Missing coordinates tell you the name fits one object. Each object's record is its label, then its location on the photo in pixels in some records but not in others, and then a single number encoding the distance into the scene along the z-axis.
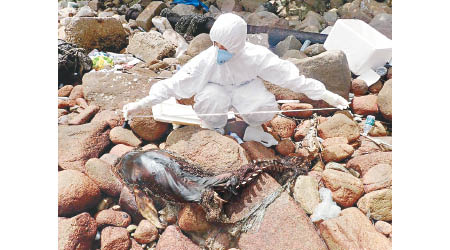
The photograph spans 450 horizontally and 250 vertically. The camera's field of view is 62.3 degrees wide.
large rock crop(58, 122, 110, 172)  1.23
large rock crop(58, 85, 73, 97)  1.40
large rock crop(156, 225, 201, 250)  1.08
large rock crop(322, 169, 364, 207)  1.14
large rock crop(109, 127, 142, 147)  1.29
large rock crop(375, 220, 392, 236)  1.08
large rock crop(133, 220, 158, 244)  1.10
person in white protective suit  1.24
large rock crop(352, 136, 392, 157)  1.26
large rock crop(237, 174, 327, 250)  1.07
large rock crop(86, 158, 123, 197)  1.18
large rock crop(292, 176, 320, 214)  1.13
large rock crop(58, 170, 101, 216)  1.11
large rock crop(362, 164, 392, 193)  1.15
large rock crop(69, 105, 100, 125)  1.34
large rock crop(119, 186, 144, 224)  1.15
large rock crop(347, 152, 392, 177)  1.20
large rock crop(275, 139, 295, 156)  1.26
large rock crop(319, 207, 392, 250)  1.05
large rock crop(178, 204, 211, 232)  1.10
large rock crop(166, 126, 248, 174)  1.17
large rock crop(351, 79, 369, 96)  1.39
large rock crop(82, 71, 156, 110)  1.38
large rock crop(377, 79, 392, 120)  1.30
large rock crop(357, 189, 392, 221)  1.11
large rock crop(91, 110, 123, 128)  1.33
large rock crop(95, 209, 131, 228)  1.12
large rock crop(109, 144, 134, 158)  1.25
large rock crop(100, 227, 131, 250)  1.08
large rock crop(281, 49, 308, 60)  1.36
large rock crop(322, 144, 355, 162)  1.24
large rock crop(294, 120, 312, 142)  1.30
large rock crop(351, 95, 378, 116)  1.34
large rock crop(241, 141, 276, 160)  1.22
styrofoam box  1.36
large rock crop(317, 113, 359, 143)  1.29
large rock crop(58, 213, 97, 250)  1.05
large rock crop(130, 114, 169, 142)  1.29
